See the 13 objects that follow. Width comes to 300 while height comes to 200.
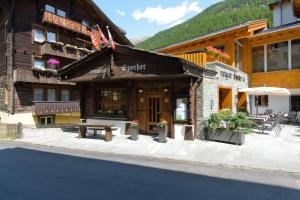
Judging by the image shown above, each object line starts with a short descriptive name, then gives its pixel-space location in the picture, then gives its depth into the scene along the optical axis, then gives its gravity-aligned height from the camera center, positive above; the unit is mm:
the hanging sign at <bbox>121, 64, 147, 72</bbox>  12688 +1835
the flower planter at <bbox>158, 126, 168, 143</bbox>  11719 -1429
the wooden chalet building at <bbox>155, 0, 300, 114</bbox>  18859 +3702
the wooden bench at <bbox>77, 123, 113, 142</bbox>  12453 -1319
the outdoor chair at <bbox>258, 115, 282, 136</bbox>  13898 -1268
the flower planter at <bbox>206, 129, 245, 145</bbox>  11070 -1494
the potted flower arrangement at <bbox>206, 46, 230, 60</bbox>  13693 +2890
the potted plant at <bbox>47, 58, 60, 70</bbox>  21656 +3577
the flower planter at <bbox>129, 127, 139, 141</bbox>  12415 -1510
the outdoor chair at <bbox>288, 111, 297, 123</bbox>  18127 -1001
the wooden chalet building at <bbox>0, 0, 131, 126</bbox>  20109 +3911
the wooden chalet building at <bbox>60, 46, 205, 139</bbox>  12219 +829
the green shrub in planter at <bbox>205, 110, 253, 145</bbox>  11133 -1121
